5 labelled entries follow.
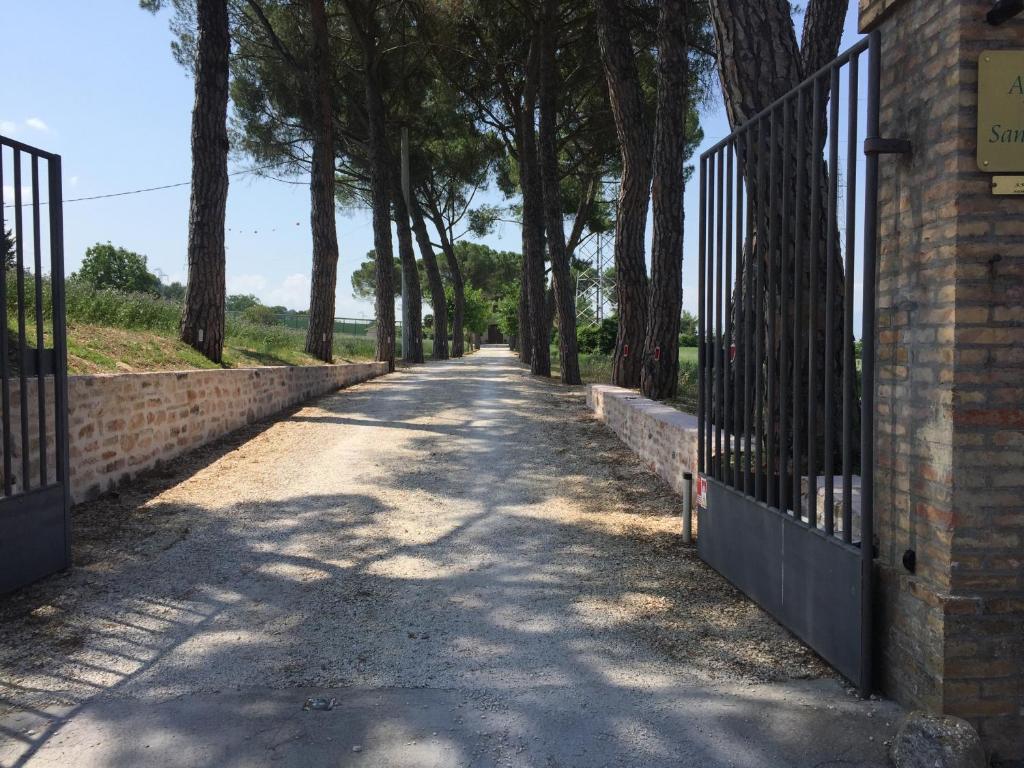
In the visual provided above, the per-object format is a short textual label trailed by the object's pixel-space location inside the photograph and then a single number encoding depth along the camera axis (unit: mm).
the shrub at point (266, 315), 41491
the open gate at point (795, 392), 3408
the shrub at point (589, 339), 44550
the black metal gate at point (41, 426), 4527
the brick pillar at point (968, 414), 2941
